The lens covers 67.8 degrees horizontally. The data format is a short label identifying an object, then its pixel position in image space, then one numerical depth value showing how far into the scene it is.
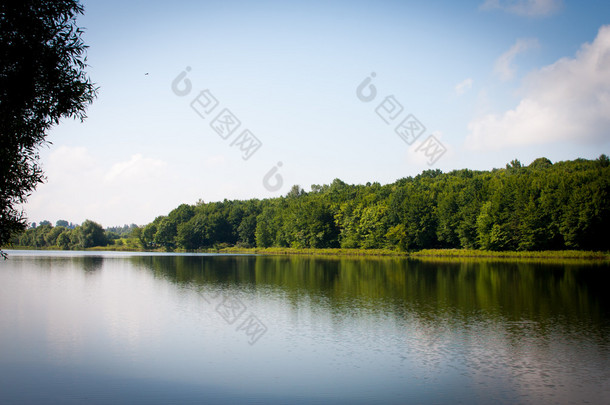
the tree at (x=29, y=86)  15.95
